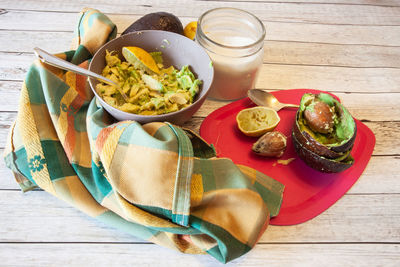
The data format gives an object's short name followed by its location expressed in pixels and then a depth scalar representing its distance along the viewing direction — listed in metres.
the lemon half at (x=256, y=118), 0.84
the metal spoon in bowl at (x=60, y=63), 0.73
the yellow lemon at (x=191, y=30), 0.99
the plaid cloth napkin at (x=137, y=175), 0.60
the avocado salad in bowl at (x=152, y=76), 0.76
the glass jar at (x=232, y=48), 0.83
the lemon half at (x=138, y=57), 0.84
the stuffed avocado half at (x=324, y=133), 0.72
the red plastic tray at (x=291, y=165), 0.73
